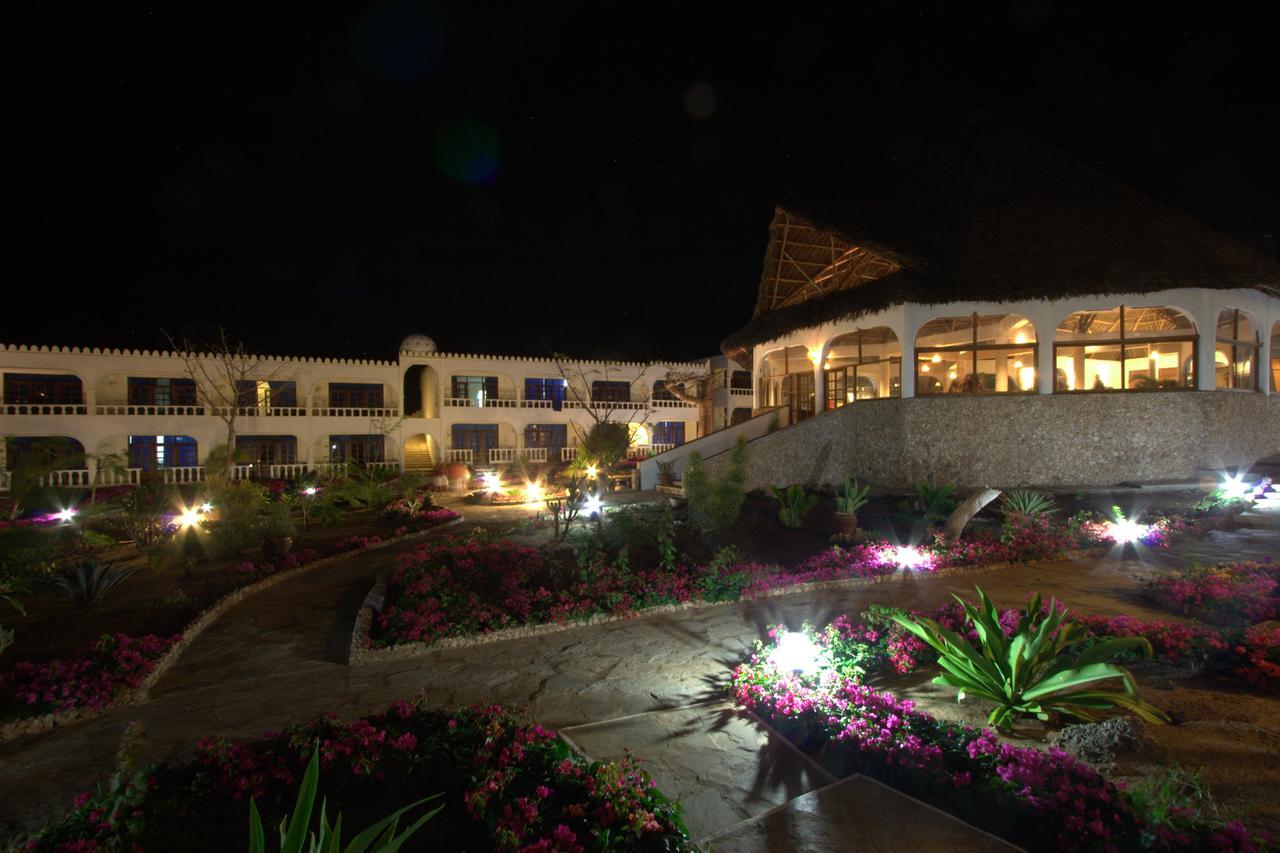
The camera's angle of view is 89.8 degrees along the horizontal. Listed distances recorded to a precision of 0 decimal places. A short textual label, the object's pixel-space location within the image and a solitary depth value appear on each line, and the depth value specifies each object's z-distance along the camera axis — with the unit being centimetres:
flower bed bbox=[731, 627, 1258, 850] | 304
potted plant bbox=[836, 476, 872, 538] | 1145
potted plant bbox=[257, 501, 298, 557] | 1090
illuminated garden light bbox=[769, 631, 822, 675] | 537
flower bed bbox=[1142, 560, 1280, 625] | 624
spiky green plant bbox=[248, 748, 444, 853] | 249
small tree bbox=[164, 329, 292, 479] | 2425
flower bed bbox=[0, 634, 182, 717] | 530
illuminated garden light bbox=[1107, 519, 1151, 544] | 1048
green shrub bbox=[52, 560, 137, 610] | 754
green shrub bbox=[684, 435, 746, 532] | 1158
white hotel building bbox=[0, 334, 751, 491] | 2292
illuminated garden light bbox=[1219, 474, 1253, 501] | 1264
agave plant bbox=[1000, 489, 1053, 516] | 1180
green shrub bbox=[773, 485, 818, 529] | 1237
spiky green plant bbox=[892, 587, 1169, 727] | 423
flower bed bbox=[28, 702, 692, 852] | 337
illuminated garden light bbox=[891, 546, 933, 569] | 953
